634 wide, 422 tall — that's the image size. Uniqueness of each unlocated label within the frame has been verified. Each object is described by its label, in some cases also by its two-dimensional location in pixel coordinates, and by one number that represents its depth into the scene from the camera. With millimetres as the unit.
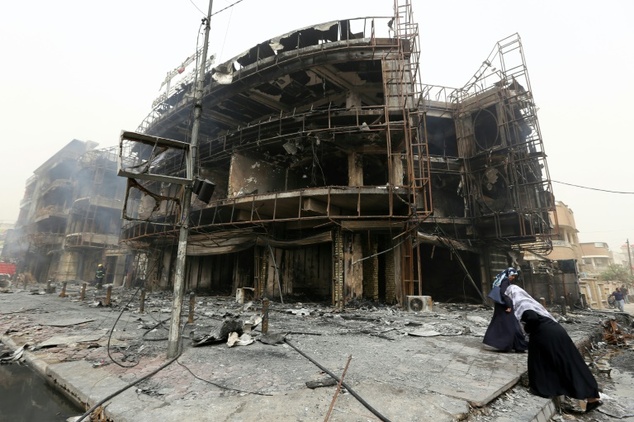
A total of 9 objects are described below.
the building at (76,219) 29141
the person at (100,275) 20648
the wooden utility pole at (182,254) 4793
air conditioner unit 10945
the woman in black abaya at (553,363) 3484
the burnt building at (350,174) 12633
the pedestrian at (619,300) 17636
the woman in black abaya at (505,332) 5371
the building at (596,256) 46562
